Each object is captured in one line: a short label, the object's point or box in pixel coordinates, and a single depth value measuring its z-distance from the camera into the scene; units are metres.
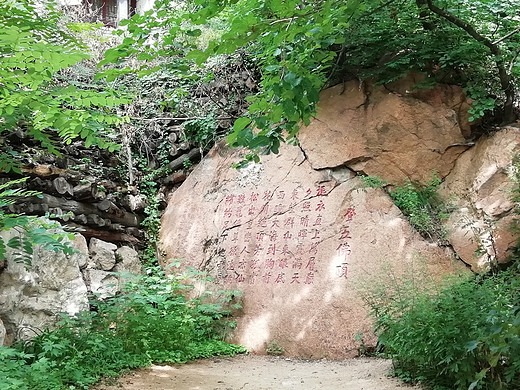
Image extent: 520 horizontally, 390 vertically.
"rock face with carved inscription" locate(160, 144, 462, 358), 5.48
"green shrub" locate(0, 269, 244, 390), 3.69
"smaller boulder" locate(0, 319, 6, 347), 4.39
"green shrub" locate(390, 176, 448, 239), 5.61
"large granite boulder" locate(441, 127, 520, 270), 5.20
